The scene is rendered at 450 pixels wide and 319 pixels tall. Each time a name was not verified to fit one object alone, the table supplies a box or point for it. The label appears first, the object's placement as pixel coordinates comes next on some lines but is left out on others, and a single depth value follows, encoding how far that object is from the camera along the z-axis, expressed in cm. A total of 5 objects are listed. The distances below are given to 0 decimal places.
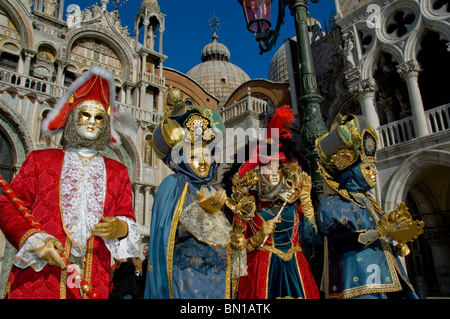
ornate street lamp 454
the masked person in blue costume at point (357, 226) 321
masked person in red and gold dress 384
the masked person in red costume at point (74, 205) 233
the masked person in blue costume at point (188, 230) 275
